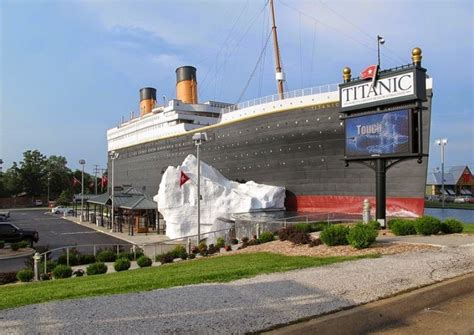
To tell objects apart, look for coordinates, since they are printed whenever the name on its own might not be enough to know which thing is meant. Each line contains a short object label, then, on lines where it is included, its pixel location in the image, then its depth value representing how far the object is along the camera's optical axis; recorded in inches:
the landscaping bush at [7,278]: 610.6
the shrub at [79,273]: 625.1
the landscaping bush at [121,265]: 665.0
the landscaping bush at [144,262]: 669.9
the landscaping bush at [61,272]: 607.2
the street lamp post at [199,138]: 912.2
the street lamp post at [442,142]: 2239.2
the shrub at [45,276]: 609.6
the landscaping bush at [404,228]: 593.6
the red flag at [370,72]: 735.0
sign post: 696.4
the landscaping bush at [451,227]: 613.9
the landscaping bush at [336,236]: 509.9
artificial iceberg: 1168.2
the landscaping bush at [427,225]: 588.1
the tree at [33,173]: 4072.3
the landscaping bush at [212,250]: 698.8
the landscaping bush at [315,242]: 539.8
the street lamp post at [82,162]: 2082.2
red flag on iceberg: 1004.0
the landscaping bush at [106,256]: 806.5
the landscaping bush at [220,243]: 760.2
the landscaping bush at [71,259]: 773.9
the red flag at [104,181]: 2402.8
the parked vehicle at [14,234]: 1112.8
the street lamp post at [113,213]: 1476.4
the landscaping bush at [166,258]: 703.1
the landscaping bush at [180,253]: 714.8
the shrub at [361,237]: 475.2
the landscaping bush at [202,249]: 707.3
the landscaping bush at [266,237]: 689.6
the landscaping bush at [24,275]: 603.2
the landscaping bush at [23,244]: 1014.8
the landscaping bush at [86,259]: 798.3
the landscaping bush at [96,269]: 631.8
